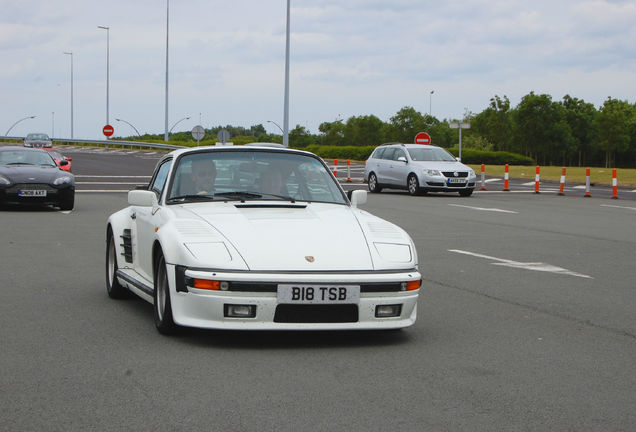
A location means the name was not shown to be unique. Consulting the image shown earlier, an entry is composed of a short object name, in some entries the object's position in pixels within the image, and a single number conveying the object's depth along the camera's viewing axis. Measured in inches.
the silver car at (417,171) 1133.7
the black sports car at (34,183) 784.3
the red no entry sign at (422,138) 1835.5
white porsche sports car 237.6
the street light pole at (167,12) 2738.7
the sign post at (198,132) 1895.1
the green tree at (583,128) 5408.5
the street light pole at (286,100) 1697.8
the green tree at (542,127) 4928.6
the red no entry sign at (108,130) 3212.8
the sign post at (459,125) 1688.5
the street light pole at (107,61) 3292.3
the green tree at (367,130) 7480.3
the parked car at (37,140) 2276.3
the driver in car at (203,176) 290.4
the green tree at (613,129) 5007.4
